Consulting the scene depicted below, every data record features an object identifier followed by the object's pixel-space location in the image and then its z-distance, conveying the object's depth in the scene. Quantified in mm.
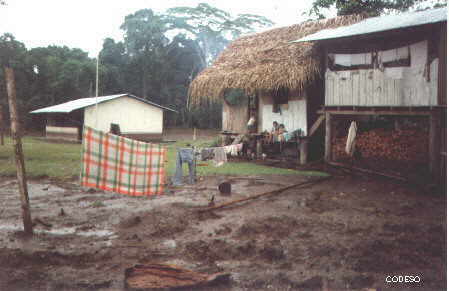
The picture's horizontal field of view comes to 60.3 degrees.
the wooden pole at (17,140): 5367
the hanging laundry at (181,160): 8766
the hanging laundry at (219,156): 9750
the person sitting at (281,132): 13377
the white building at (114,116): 24078
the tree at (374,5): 17062
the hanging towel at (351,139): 10648
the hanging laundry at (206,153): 9406
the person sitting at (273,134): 13852
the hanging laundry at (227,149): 10094
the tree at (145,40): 30859
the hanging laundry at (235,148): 11191
